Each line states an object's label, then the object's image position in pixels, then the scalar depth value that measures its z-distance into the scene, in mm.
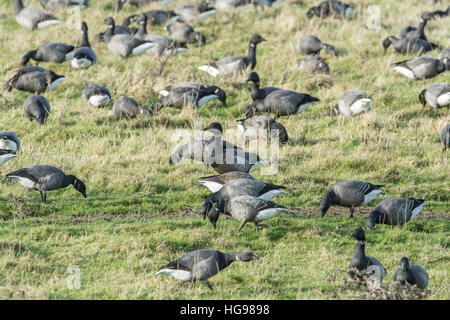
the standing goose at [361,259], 8891
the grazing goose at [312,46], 20266
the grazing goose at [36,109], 15750
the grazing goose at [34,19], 23156
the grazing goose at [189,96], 16938
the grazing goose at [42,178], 11789
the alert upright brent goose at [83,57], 19436
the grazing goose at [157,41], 20545
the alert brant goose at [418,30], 20667
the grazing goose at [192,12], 24008
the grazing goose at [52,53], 19984
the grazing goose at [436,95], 16203
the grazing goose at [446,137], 14340
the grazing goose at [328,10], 23578
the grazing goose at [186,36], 21719
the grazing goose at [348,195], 11633
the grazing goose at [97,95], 17031
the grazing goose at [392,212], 11062
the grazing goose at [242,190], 11336
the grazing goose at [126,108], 16375
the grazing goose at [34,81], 17766
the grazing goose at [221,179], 12201
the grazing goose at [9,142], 13480
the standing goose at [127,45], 20859
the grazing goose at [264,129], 15070
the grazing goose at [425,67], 18141
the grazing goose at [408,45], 19938
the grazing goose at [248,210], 10570
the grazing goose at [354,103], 16297
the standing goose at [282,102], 16438
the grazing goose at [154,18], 24156
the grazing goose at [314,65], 19062
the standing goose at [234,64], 19500
